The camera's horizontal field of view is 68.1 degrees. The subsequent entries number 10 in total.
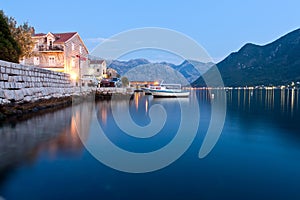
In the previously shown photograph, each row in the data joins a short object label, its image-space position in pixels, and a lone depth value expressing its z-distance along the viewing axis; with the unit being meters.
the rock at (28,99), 12.41
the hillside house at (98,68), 47.84
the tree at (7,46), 12.59
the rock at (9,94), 10.29
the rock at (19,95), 11.26
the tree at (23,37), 22.27
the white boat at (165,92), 36.44
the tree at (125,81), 57.52
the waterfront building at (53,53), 28.92
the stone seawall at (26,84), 10.41
